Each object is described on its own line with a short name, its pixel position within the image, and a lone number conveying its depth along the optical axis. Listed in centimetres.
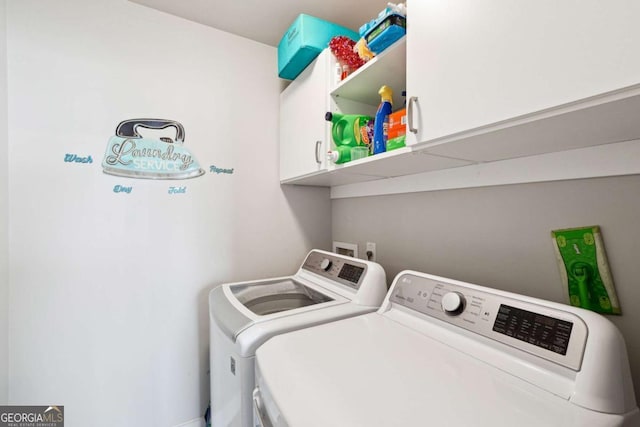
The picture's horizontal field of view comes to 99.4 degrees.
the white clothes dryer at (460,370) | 55
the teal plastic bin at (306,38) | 136
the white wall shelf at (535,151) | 59
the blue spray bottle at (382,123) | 110
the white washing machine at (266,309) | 91
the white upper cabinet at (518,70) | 50
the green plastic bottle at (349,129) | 127
